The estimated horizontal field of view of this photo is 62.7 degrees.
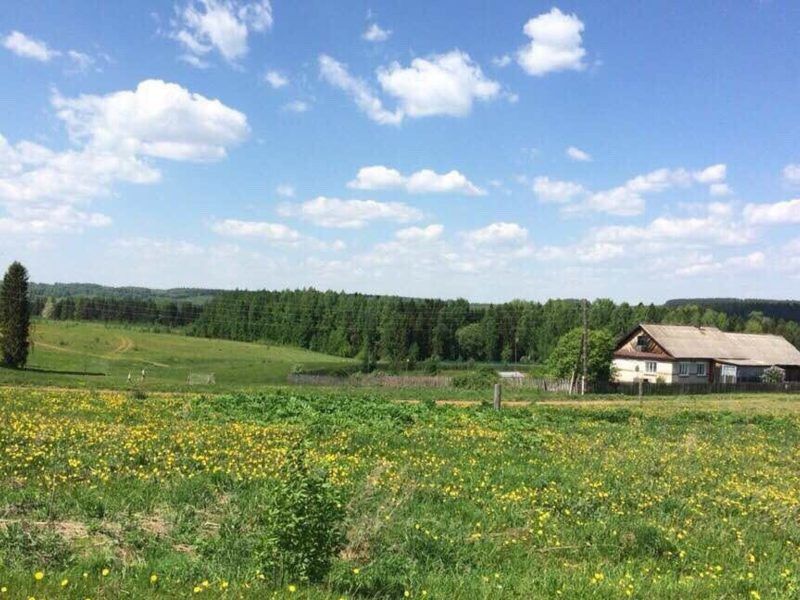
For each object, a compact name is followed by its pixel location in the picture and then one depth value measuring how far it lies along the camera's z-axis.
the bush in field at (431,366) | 102.61
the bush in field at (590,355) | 69.12
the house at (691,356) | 77.69
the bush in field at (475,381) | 61.32
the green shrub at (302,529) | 6.63
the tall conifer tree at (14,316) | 61.34
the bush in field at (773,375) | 81.94
